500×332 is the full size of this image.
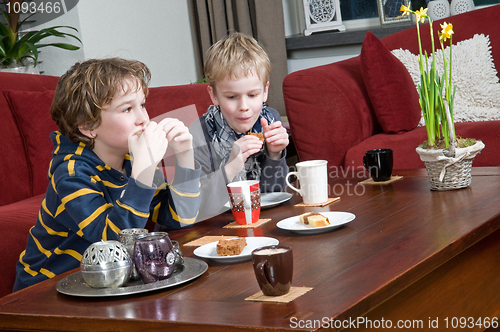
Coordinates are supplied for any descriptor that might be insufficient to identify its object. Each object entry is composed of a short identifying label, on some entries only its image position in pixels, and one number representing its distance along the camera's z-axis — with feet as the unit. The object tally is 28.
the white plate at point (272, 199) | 9.14
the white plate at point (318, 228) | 8.14
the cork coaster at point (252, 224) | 8.58
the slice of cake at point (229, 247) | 7.72
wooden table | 6.91
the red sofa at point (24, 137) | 11.72
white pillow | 13.63
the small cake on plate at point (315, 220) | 8.15
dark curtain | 20.79
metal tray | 7.35
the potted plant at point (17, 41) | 16.30
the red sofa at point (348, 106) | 13.40
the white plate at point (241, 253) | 7.71
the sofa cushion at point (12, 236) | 9.78
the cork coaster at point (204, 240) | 8.22
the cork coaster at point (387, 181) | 9.63
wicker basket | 8.97
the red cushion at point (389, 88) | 13.47
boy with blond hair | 9.75
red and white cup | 8.61
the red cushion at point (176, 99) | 13.11
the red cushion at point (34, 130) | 12.00
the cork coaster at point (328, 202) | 9.02
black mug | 9.60
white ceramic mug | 9.02
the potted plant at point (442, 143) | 8.98
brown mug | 7.03
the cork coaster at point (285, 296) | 6.99
